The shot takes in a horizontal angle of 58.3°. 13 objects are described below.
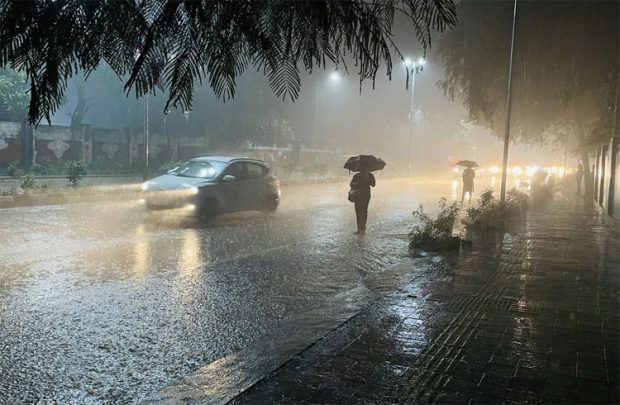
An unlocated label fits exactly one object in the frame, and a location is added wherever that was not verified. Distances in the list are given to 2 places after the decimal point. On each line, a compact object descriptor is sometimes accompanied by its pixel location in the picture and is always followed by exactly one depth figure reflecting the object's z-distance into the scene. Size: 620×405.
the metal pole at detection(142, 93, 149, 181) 25.66
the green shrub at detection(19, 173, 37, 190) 19.56
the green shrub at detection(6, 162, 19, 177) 28.42
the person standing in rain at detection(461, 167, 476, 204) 23.05
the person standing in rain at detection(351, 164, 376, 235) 12.88
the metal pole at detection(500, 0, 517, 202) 16.52
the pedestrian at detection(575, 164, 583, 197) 30.56
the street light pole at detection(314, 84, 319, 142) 47.03
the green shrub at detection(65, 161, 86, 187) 22.88
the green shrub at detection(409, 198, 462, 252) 10.25
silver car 13.95
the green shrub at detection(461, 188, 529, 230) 13.52
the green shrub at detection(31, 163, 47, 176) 32.16
